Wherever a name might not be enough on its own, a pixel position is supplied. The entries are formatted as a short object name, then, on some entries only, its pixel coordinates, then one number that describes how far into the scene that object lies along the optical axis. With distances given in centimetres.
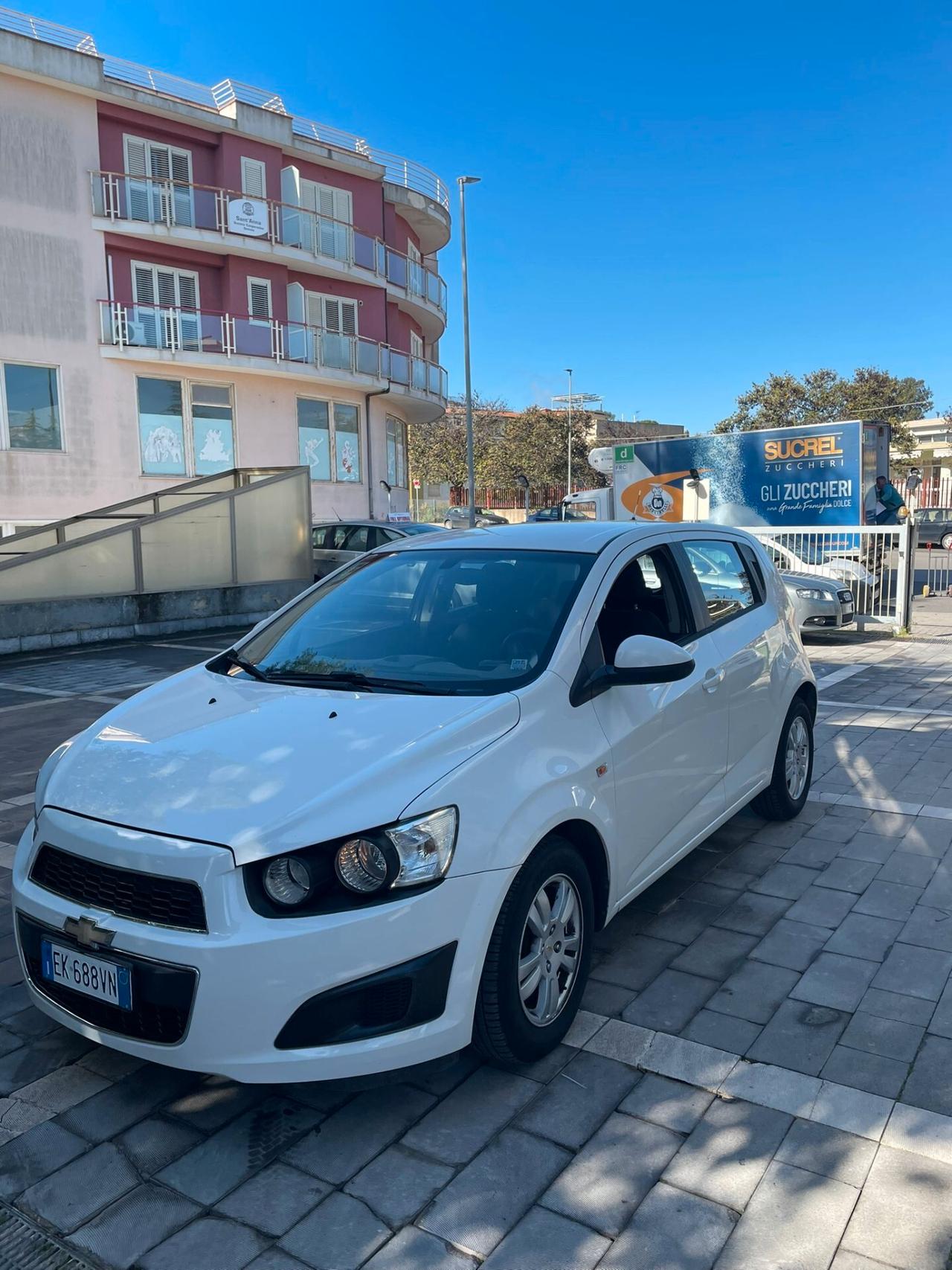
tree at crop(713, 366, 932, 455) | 4794
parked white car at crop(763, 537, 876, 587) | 1320
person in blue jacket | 1761
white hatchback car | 249
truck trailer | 1778
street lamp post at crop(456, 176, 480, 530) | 3109
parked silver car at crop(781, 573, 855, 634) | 1228
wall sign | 2316
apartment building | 2055
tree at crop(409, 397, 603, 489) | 5662
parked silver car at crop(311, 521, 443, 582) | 1598
